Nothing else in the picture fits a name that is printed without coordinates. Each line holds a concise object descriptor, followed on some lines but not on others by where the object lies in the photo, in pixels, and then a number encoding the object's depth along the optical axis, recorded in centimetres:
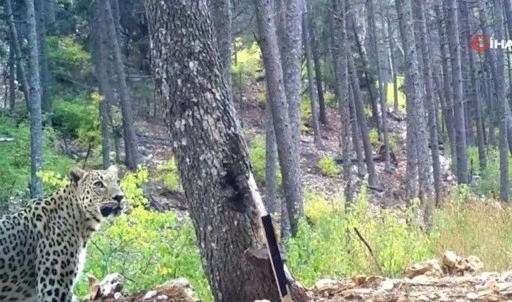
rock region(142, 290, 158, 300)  739
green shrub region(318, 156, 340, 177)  3538
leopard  721
